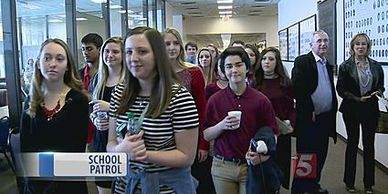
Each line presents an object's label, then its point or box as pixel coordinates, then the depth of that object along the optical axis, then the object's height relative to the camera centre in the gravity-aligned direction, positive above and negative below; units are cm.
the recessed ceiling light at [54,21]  479 +55
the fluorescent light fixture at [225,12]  1515 +196
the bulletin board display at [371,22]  437 +48
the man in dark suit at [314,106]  367 -34
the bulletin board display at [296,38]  788 +62
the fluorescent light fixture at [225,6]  1342 +191
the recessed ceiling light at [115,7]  724 +110
